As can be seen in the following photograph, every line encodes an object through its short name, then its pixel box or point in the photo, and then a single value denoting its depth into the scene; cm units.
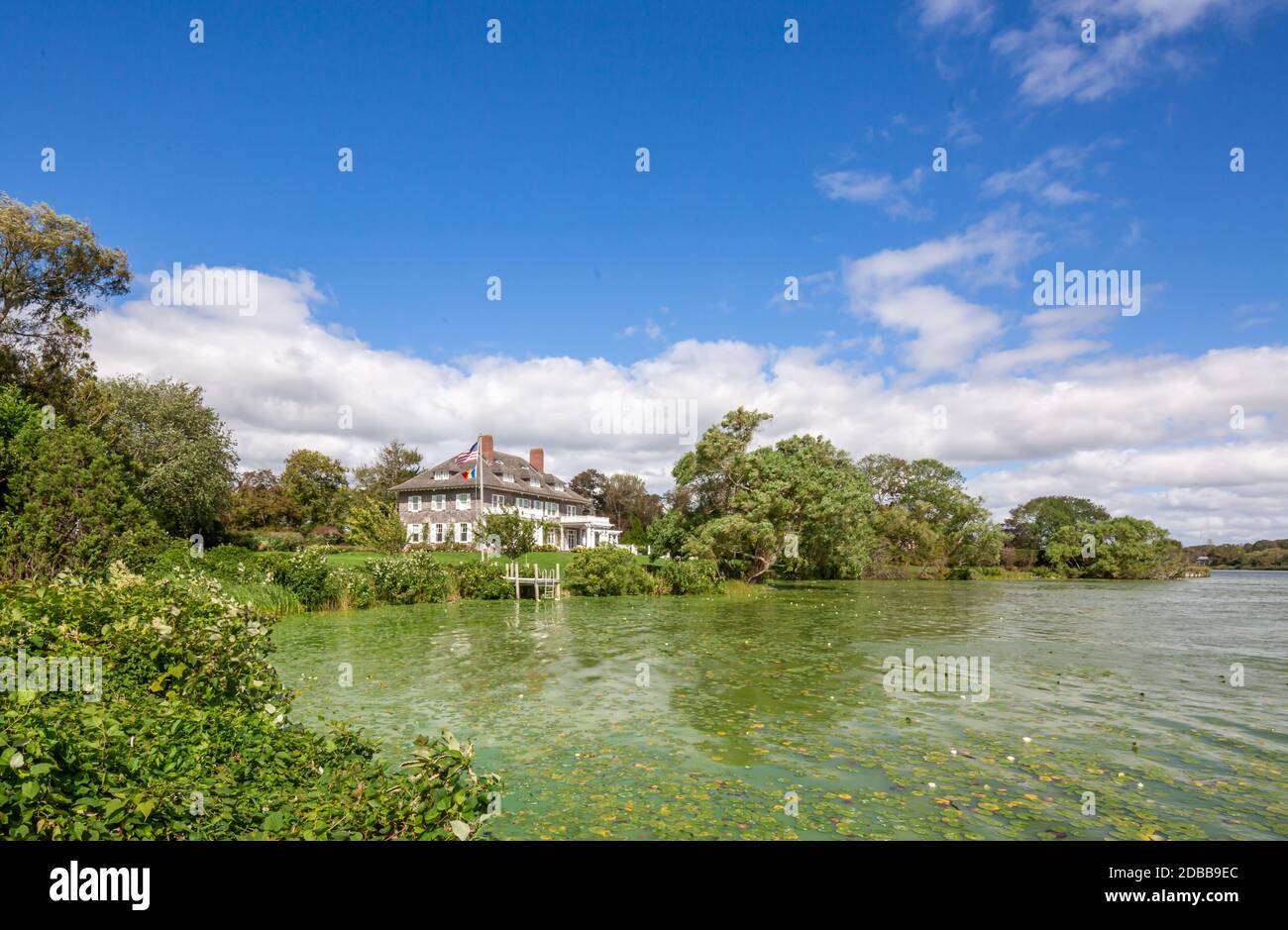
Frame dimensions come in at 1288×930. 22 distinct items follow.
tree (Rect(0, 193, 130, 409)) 3412
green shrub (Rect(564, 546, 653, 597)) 3753
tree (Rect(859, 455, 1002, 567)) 6819
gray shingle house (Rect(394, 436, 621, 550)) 6606
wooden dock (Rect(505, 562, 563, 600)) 3609
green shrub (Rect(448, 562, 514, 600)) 3669
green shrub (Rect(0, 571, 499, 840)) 489
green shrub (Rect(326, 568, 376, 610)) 3044
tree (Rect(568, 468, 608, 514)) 10906
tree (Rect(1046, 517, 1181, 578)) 6869
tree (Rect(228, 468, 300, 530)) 7064
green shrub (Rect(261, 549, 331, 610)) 2877
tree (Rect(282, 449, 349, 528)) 7775
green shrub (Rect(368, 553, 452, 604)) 3319
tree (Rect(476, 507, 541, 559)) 4573
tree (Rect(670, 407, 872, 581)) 4162
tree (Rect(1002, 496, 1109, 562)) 10044
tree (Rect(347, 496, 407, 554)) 4766
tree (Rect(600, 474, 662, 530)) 10412
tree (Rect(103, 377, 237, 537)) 4309
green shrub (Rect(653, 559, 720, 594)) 3922
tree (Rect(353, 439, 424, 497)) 8338
